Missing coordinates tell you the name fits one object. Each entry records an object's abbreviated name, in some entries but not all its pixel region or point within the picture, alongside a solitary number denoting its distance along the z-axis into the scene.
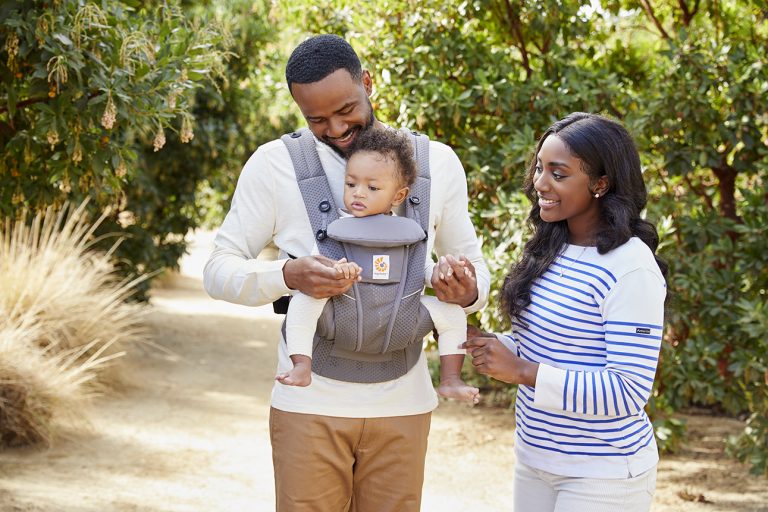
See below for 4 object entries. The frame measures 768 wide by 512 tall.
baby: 2.50
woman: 2.42
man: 2.54
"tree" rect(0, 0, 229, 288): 3.83
